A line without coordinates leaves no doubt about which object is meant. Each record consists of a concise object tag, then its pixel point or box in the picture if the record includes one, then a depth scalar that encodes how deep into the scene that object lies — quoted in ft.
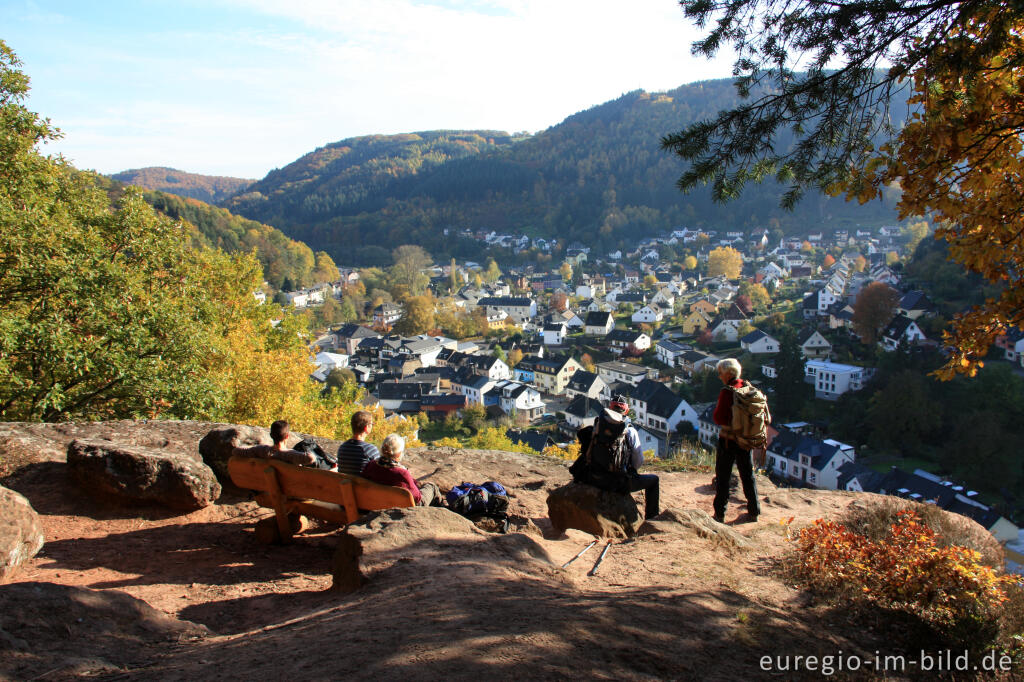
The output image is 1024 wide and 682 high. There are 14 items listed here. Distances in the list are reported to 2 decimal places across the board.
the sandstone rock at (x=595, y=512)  16.79
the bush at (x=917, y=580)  11.53
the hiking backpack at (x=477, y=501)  17.16
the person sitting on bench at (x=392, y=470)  14.66
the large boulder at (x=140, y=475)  17.26
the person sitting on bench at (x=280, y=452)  15.62
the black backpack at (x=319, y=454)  16.17
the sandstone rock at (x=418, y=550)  12.34
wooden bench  14.80
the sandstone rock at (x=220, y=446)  19.47
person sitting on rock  16.75
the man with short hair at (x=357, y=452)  15.84
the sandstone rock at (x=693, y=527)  16.15
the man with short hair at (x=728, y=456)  17.29
